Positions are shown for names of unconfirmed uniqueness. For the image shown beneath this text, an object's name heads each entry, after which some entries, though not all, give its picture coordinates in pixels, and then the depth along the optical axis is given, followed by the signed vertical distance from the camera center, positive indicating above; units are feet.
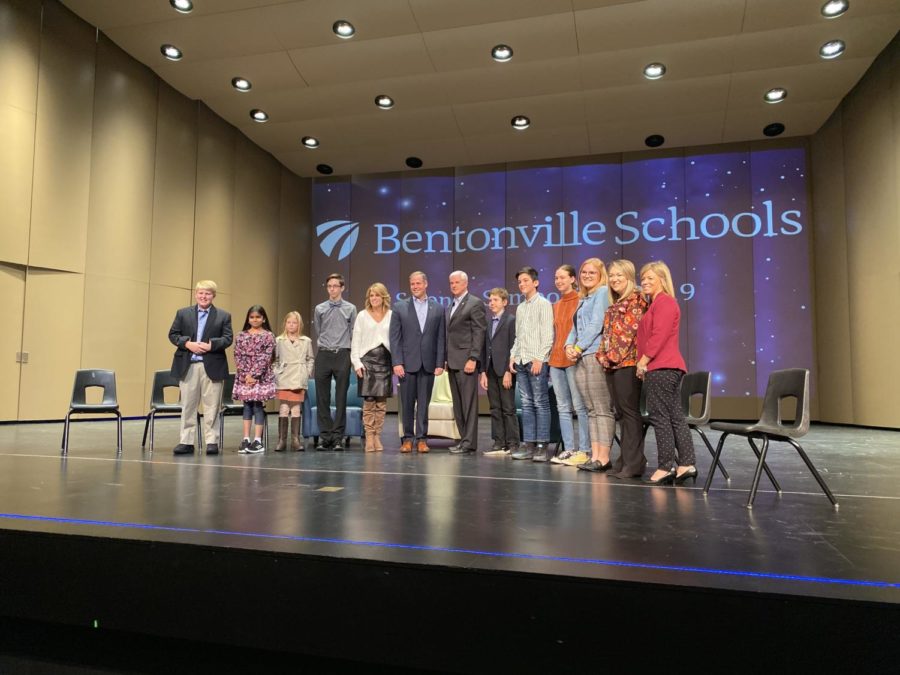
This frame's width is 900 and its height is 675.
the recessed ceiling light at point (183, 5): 21.30 +13.32
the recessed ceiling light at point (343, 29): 22.52 +13.26
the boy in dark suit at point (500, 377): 15.39 +0.03
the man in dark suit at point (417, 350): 15.53 +0.72
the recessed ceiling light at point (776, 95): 26.43 +12.72
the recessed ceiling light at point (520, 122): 29.71 +12.84
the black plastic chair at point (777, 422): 8.61 -0.65
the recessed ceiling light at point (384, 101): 27.99 +13.04
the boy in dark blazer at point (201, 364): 14.73 +0.31
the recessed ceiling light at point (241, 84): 26.55 +13.13
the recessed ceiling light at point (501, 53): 23.83 +13.10
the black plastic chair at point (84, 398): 14.92 -0.47
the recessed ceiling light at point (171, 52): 24.26 +13.24
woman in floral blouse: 11.24 +0.34
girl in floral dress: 15.49 +0.21
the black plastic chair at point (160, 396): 15.62 -0.54
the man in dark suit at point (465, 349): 15.24 +0.75
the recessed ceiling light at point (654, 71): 24.86 +12.98
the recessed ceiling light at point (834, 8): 20.79 +13.08
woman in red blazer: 10.50 -0.15
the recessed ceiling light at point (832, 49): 23.16 +12.97
